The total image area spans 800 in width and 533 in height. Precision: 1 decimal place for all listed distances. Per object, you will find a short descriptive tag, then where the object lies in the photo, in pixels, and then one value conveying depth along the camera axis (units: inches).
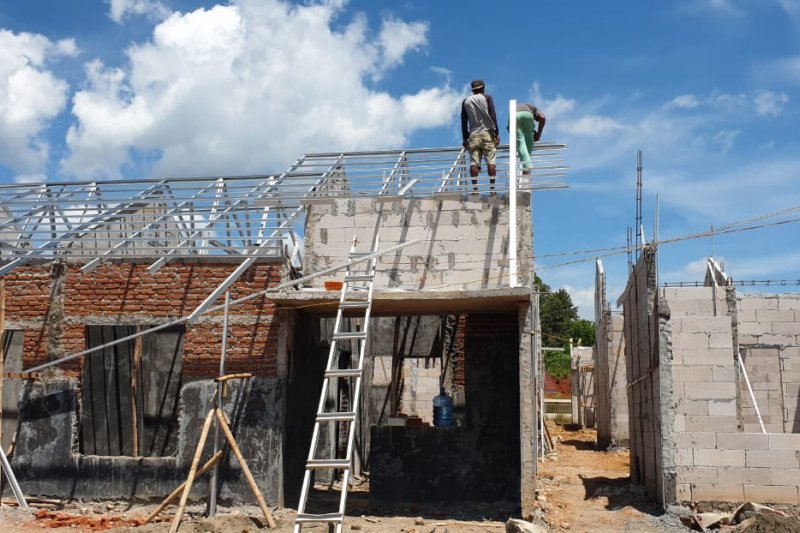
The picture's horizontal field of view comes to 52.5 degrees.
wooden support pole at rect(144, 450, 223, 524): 388.2
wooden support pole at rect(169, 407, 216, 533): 372.2
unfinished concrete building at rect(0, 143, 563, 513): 423.5
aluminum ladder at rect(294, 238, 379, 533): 312.0
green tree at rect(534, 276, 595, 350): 2246.6
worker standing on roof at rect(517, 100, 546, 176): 457.1
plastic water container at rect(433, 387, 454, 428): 484.4
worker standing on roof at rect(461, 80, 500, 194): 462.9
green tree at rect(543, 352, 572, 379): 1973.4
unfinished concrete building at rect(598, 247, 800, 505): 405.4
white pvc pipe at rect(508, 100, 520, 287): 415.8
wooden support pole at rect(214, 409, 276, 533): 387.5
